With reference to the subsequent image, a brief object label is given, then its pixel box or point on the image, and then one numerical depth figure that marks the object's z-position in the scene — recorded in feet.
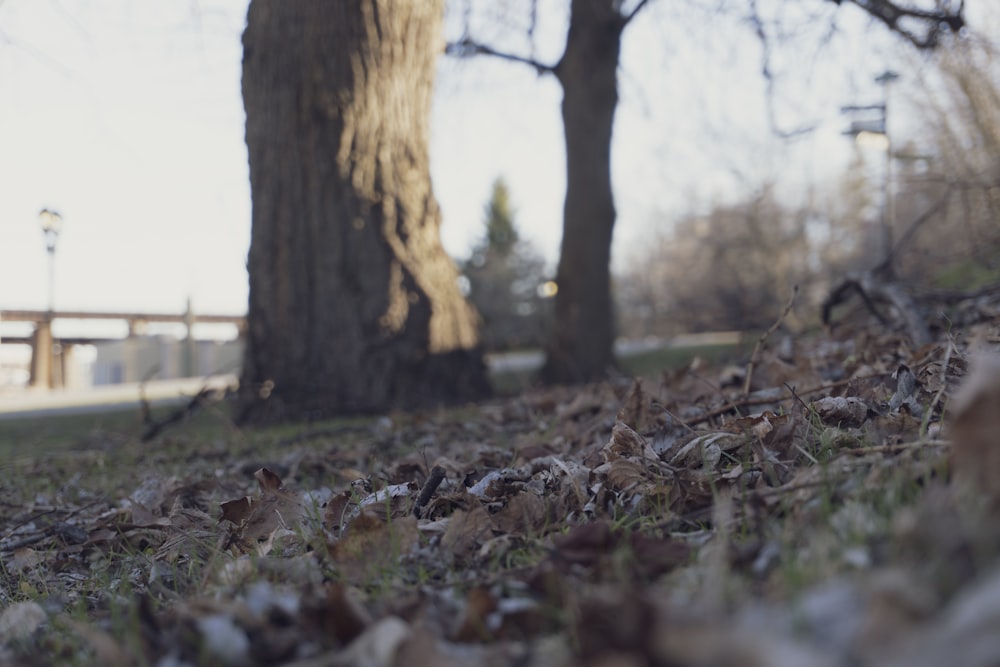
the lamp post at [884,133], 45.49
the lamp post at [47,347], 61.16
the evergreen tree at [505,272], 69.92
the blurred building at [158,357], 75.05
